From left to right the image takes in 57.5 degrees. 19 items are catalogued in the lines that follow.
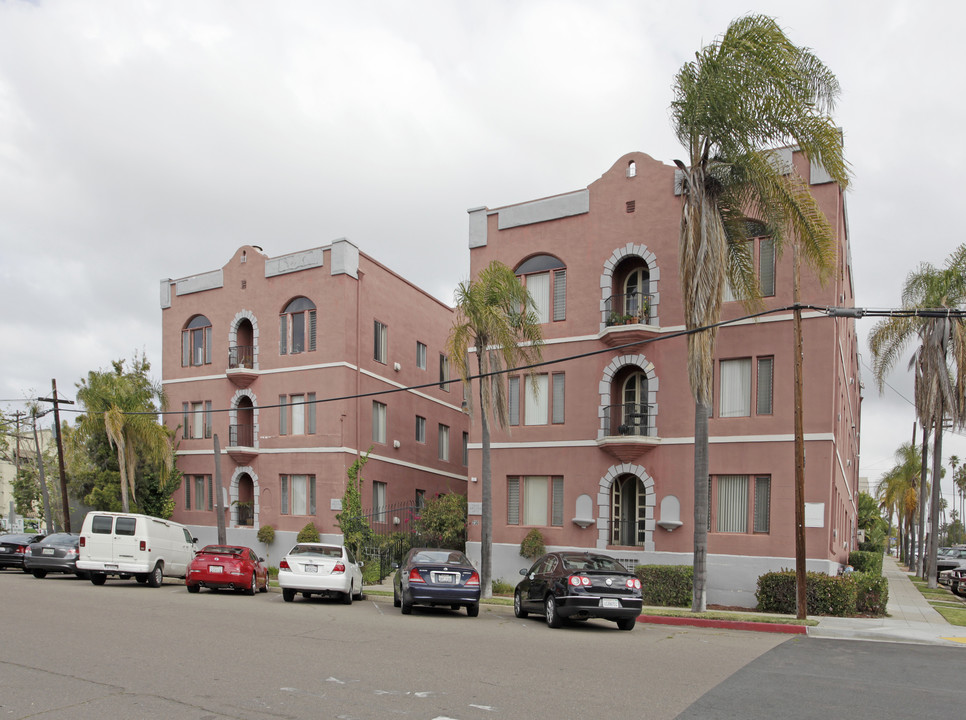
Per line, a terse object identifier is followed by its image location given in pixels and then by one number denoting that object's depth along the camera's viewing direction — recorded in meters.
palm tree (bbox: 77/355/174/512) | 35.34
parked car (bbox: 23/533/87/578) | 27.30
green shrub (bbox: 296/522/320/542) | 32.41
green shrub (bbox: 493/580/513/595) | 26.41
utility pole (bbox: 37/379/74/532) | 37.59
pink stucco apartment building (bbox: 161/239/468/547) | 33.84
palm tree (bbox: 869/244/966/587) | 31.08
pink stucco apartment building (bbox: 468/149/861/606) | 23.92
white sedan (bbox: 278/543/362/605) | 20.56
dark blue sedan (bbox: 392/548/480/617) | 18.00
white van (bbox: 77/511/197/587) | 24.28
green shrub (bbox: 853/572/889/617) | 20.32
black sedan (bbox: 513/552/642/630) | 15.92
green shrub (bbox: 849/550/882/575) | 31.39
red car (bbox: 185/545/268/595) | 22.69
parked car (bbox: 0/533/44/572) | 31.39
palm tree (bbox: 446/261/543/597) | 23.52
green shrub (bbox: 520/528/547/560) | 27.00
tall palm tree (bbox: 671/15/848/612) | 19.83
